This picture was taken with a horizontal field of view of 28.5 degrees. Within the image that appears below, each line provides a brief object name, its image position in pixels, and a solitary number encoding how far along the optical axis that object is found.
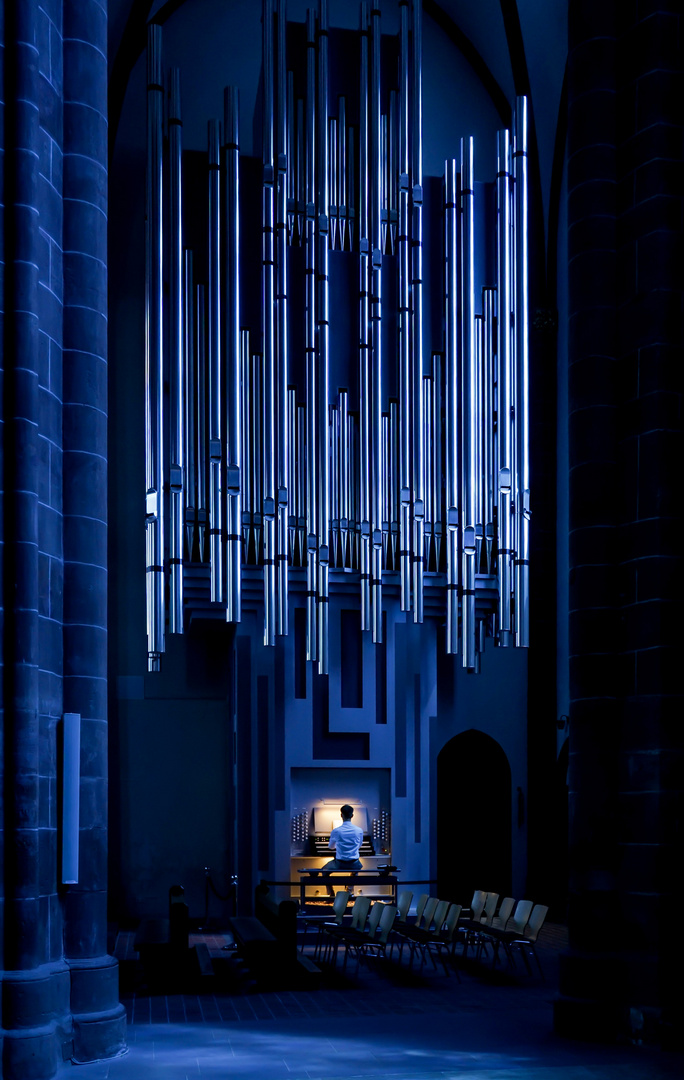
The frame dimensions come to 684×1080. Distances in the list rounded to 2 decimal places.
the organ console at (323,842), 18.34
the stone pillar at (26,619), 8.47
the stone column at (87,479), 9.30
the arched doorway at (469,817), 20.81
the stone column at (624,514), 9.66
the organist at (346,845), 17.11
